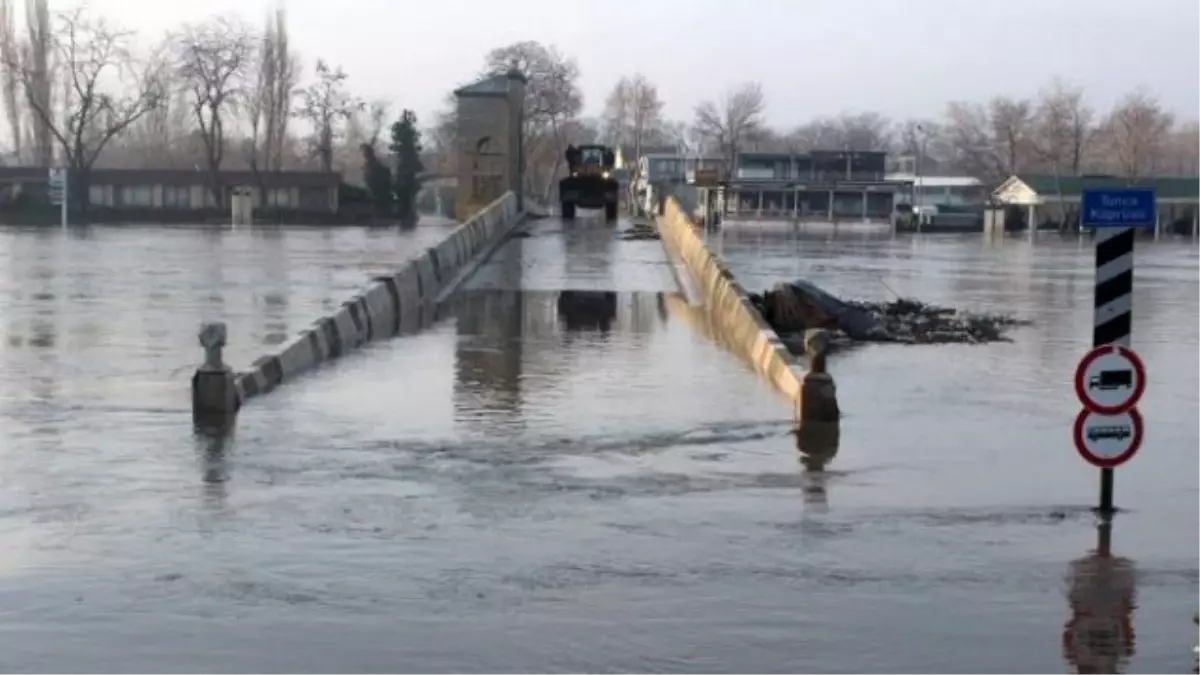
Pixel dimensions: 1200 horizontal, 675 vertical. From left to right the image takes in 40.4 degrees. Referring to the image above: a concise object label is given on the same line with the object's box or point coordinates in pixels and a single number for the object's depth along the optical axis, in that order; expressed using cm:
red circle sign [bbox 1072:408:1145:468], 1020
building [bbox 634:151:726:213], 10532
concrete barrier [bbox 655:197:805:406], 1638
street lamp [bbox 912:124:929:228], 11231
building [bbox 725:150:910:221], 11125
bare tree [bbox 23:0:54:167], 10506
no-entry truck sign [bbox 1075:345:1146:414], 1004
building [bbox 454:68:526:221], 6144
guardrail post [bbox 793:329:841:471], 1331
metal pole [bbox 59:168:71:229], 8269
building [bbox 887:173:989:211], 12812
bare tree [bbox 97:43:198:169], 14212
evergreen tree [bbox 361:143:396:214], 9462
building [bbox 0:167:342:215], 9450
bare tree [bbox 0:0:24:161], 10706
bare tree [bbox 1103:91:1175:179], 13450
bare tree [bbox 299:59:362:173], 11450
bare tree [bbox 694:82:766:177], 15475
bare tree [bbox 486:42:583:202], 11038
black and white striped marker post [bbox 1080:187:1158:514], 1030
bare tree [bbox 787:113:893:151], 18884
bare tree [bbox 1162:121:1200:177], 19350
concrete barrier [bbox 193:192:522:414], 1618
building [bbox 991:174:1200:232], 10475
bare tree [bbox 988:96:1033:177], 14530
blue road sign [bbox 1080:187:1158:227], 1028
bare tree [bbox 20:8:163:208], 9394
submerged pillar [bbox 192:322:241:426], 1353
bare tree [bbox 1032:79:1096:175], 13912
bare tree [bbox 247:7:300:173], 11256
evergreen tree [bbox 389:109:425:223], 9500
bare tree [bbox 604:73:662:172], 16262
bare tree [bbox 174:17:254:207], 10206
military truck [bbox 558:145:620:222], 5819
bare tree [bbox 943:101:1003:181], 14950
